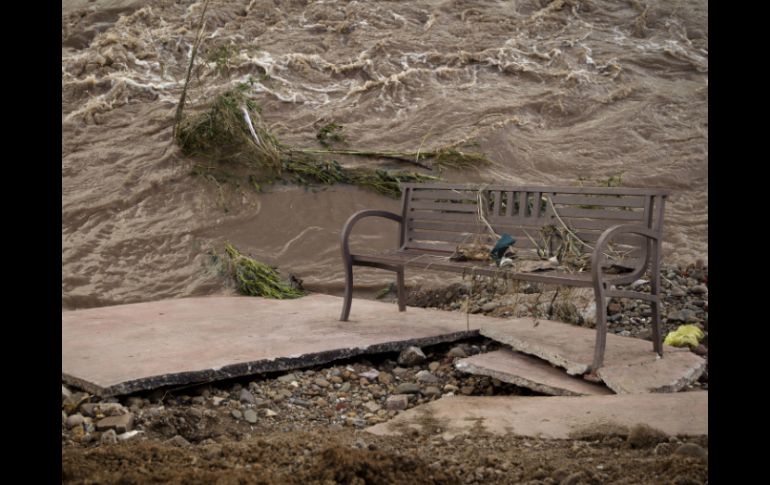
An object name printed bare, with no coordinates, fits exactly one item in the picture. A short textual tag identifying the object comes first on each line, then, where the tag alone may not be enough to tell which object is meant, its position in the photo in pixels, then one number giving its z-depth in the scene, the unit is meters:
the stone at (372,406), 4.28
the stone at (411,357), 4.88
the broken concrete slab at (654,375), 4.07
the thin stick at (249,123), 8.75
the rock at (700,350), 5.13
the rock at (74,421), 3.61
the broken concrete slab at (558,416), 3.45
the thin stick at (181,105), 8.88
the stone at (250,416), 3.95
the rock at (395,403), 4.31
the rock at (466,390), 4.50
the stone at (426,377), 4.65
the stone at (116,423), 3.59
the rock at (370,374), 4.64
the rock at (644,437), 3.22
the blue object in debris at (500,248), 5.05
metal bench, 4.45
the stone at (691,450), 2.93
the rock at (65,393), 3.81
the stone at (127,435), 3.53
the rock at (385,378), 4.63
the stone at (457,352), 5.02
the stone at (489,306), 6.46
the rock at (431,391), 4.49
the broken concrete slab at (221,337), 4.11
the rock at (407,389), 4.51
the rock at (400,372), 4.77
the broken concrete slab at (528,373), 4.19
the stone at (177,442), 3.47
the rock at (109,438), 3.46
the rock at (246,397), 4.14
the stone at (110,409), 3.71
